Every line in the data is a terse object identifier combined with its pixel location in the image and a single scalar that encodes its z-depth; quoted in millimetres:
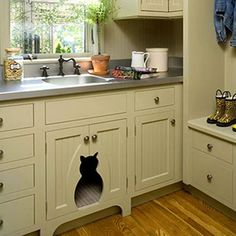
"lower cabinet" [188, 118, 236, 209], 2166
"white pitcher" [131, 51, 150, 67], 2609
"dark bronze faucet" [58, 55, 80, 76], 2459
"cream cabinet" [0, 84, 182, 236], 1805
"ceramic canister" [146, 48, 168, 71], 2715
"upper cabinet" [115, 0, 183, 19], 2451
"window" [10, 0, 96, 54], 2402
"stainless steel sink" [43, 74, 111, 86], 2369
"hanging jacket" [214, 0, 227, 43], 2344
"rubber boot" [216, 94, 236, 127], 2316
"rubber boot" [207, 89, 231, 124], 2379
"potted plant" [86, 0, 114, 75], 2508
